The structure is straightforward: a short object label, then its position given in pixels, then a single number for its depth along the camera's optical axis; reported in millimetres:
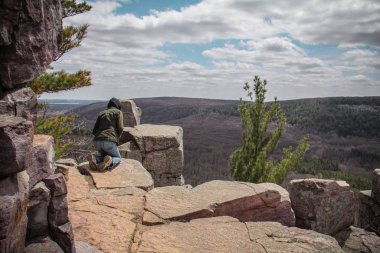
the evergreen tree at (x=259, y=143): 17188
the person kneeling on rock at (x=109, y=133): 9500
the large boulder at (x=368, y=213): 14758
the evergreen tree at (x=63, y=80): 14906
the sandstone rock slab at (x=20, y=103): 3902
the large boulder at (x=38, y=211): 4156
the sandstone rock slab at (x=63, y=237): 4305
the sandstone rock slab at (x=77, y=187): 7254
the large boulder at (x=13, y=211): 3330
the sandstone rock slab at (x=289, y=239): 5488
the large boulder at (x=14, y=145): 3271
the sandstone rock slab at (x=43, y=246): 3966
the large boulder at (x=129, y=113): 15133
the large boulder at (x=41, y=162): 4246
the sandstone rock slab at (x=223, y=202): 6918
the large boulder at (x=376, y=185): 13995
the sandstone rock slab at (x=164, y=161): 12930
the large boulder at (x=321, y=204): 11969
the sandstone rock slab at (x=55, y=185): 4355
